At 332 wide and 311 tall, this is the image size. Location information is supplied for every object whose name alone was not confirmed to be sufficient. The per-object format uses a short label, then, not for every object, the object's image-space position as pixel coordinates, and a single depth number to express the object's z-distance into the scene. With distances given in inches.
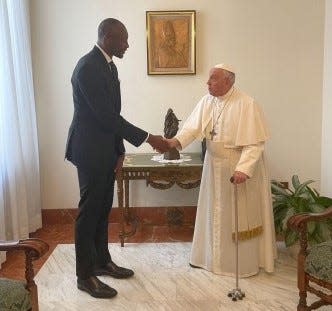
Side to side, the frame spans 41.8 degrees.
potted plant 122.2
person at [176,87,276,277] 115.6
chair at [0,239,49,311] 72.3
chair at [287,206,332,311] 85.0
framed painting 158.7
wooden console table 142.2
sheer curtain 134.9
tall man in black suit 103.9
